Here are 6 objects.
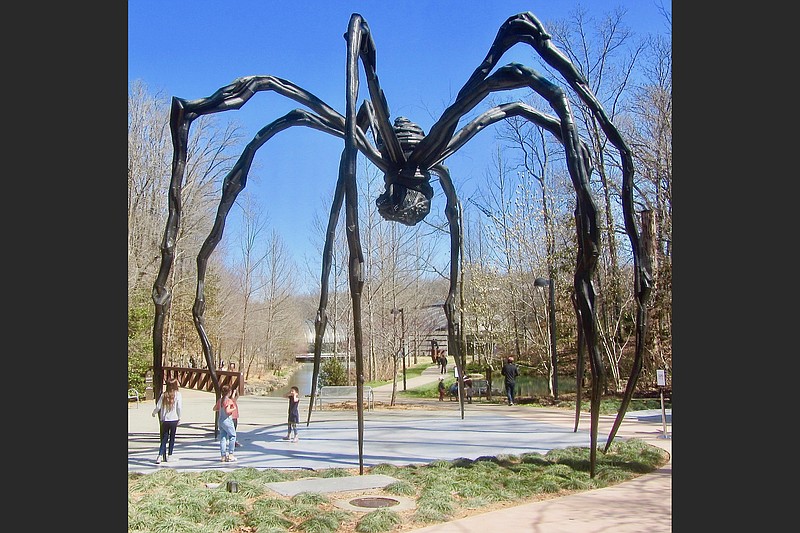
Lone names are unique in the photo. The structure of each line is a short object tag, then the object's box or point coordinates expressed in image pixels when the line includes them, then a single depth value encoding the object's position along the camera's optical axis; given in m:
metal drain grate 5.15
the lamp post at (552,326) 14.92
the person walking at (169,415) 7.00
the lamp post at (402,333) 17.33
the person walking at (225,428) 7.22
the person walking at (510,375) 15.67
